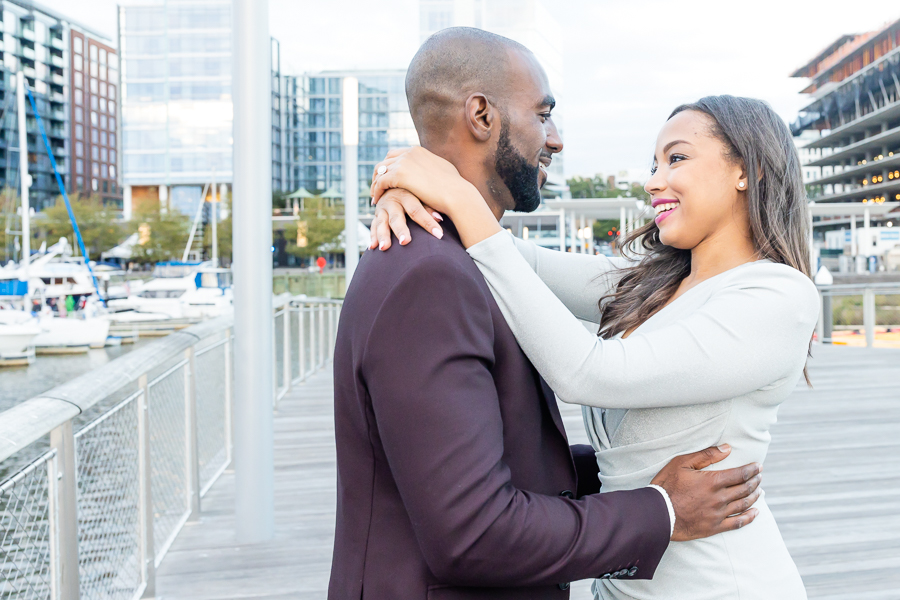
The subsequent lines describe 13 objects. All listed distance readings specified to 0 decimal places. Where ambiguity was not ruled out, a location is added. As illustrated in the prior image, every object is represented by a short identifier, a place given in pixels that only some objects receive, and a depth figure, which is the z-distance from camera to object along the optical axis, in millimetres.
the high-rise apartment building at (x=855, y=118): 72688
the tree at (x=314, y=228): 60594
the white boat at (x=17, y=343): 21312
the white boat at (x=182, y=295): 31703
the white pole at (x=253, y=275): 3727
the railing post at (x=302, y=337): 9109
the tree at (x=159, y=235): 58375
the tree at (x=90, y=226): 55969
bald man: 1012
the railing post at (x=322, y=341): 10536
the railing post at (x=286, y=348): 8227
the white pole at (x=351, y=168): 8734
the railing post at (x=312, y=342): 9805
